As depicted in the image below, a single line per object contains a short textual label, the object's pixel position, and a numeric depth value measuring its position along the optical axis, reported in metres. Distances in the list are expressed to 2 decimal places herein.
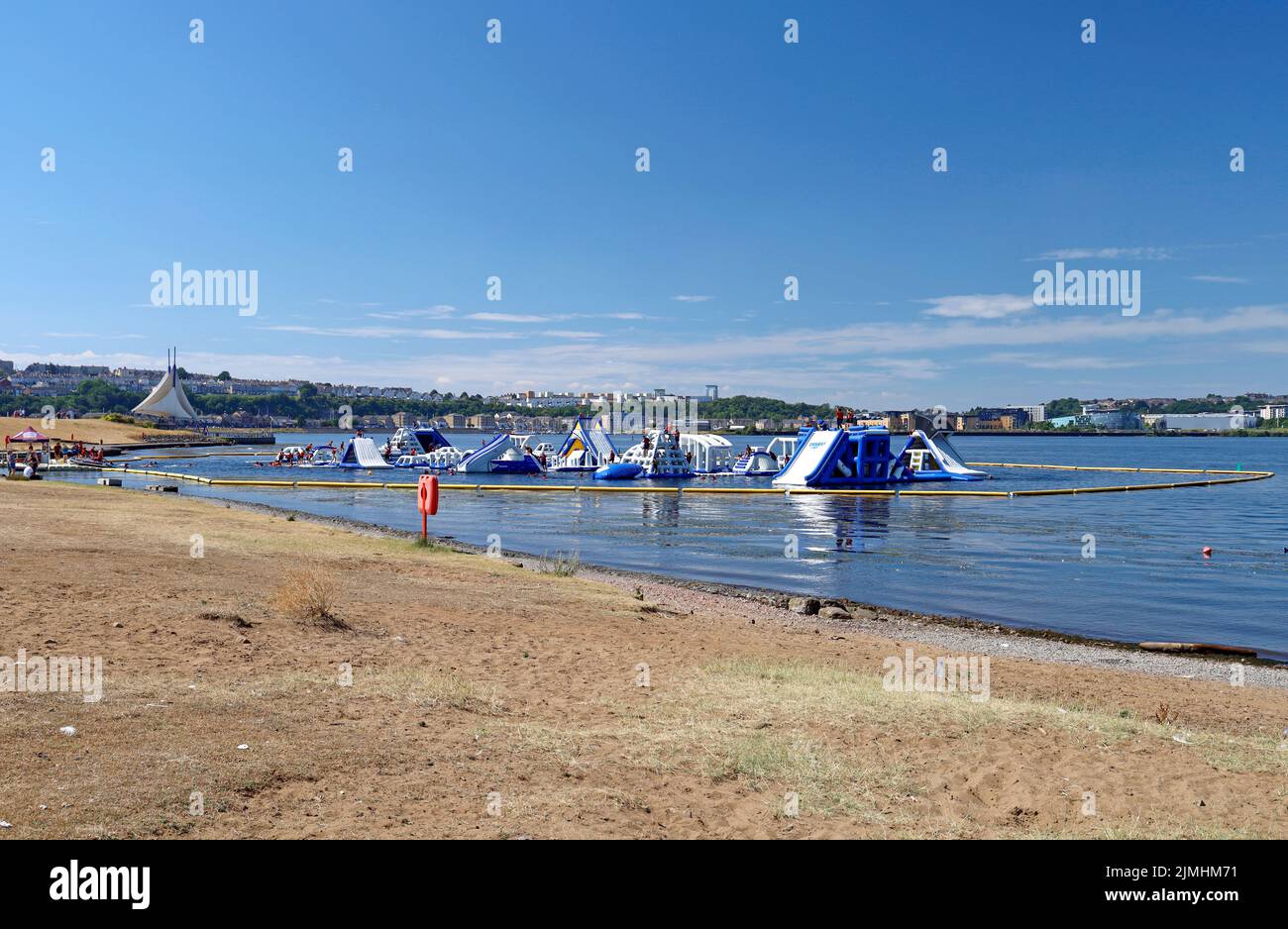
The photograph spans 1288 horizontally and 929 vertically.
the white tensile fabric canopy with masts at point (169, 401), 176.38
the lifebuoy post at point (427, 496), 26.25
